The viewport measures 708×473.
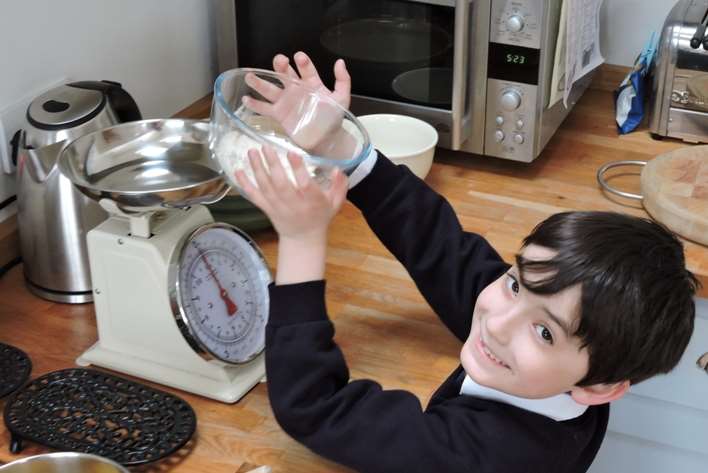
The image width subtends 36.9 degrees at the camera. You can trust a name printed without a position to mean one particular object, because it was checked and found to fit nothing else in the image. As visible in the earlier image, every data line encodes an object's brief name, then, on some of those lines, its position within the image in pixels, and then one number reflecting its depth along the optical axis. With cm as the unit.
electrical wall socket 143
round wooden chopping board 149
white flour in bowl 99
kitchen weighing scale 116
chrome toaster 167
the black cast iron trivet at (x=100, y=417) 111
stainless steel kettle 134
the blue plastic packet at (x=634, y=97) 181
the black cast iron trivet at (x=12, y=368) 121
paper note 162
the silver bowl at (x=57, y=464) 106
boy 95
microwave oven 159
